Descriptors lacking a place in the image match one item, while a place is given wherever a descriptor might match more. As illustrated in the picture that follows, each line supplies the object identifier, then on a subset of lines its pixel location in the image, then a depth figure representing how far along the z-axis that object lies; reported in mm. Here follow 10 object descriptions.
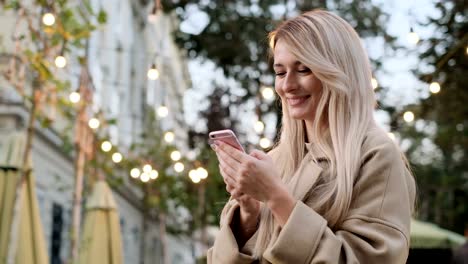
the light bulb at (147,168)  13463
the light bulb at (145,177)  13758
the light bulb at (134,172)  14311
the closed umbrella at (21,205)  8602
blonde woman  2561
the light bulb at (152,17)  9573
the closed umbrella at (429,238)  12648
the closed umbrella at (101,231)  11234
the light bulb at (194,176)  12727
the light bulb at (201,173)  12092
